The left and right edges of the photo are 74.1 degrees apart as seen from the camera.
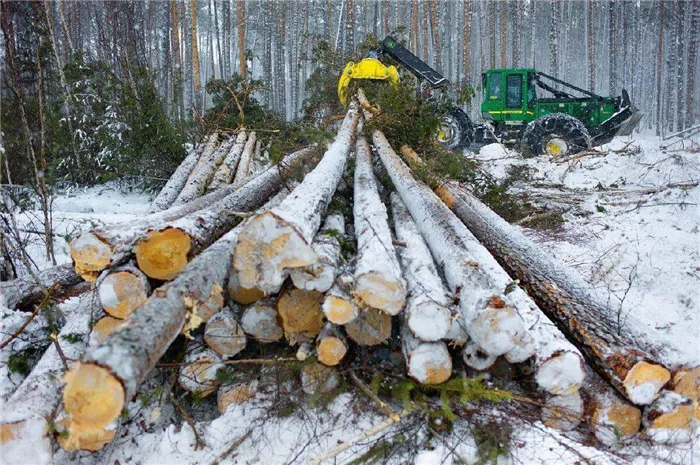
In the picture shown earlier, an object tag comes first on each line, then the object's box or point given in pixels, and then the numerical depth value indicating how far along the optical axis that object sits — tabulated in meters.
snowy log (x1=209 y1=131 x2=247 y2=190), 7.09
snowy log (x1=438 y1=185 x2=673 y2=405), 2.68
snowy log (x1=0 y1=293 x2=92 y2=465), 2.44
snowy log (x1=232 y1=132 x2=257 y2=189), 7.71
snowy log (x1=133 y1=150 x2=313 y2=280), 2.94
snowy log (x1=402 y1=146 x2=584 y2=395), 2.63
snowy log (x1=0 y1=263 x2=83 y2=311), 3.75
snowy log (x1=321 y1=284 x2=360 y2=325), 2.79
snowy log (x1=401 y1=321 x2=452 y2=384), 2.77
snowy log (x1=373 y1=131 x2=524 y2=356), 2.62
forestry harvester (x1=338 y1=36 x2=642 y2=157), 11.44
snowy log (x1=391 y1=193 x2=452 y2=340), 2.72
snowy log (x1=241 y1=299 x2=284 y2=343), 3.17
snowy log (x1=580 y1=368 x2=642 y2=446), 2.74
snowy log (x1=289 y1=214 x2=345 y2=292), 2.86
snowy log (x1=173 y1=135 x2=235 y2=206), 6.54
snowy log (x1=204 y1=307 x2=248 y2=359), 3.16
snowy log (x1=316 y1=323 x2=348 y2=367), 2.92
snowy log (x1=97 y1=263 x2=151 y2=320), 2.87
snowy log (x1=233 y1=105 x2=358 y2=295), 2.73
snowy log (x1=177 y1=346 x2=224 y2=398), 3.13
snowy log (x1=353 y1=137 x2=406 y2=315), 2.80
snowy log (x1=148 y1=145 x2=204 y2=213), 6.73
